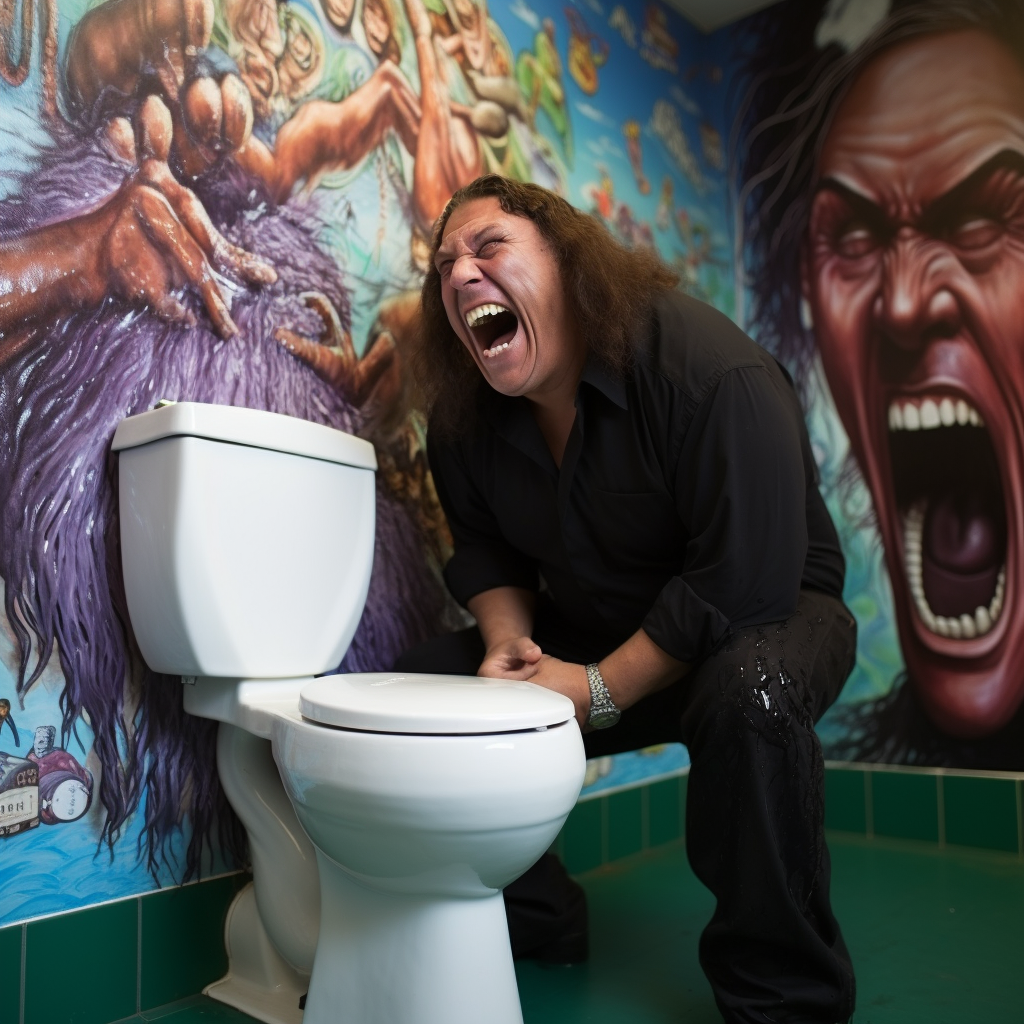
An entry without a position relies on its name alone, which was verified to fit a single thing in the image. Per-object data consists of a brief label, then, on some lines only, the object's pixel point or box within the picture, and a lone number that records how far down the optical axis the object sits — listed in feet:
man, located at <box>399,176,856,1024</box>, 3.62
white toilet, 3.13
